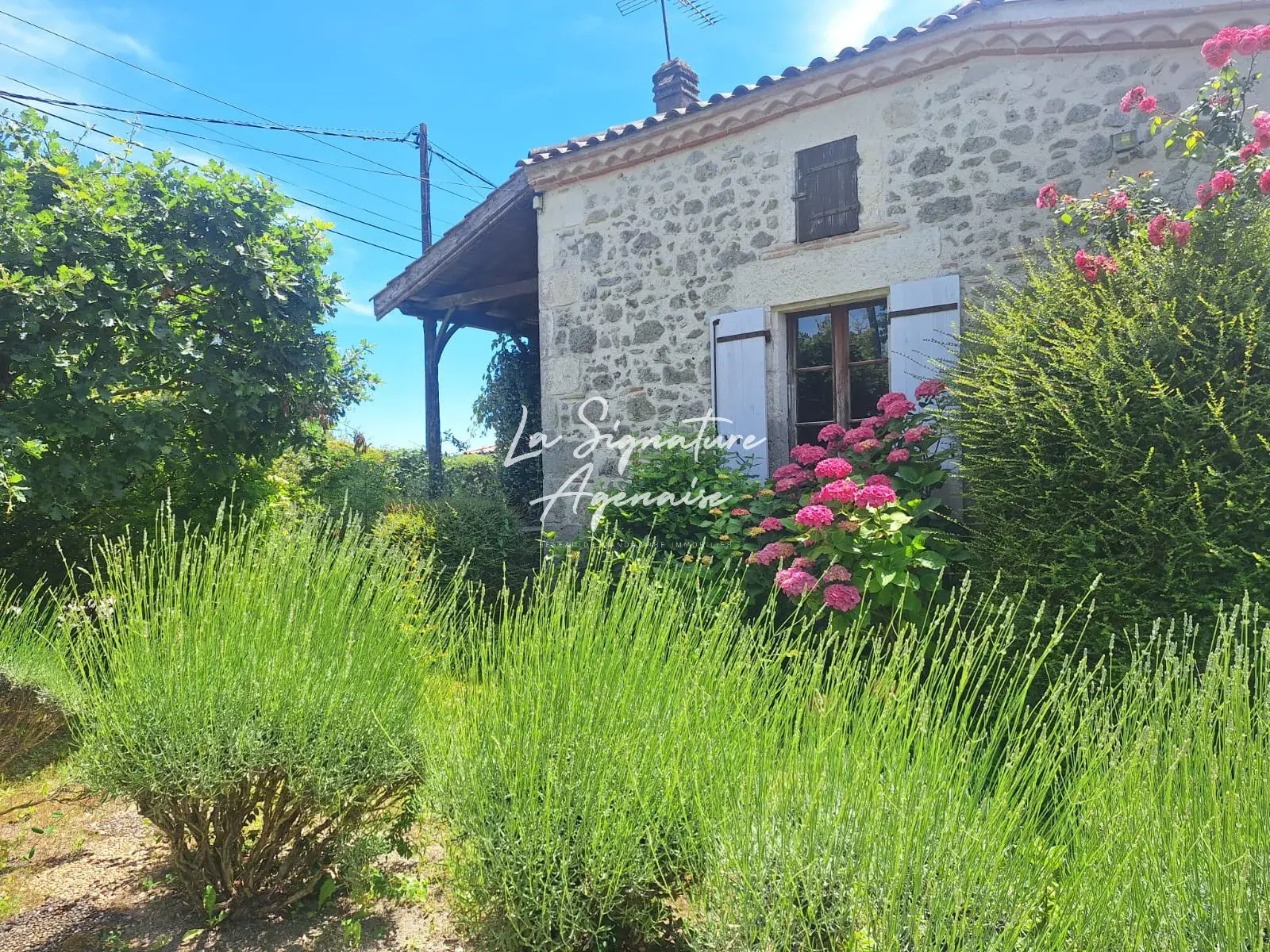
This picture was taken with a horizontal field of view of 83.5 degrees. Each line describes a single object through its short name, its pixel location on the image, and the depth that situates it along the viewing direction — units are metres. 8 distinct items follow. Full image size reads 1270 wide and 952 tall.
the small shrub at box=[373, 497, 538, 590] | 6.81
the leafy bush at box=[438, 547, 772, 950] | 2.00
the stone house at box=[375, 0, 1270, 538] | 4.82
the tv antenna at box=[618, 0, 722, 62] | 9.27
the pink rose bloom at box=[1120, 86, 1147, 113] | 4.29
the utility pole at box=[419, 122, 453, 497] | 8.70
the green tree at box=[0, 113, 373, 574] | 4.49
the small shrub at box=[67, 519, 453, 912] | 2.38
